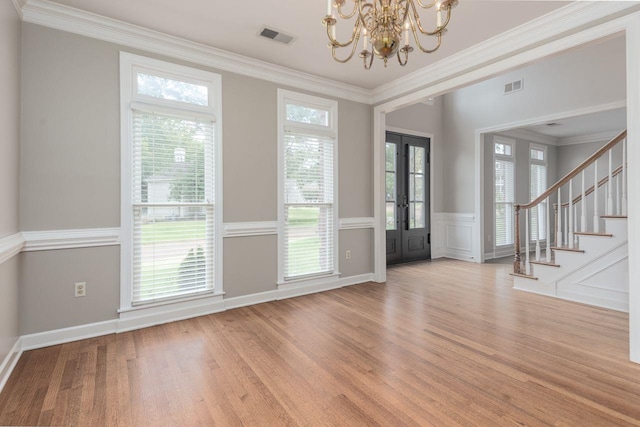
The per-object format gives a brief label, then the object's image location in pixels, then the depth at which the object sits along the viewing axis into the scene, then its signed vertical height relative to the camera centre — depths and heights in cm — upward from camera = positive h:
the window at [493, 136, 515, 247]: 682 +52
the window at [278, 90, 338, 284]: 405 +37
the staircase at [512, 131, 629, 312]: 354 -63
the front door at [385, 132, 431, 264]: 612 +30
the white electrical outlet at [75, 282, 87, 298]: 285 -68
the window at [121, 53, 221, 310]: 306 +33
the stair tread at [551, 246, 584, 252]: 387 -45
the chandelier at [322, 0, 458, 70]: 194 +116
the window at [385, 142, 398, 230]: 607 +57
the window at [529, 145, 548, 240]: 769 +89
